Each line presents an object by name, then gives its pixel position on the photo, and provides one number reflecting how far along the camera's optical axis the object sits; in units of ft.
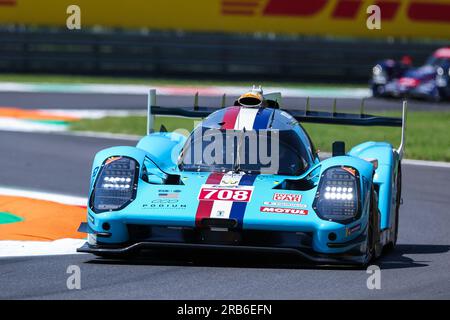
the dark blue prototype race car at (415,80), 88.02
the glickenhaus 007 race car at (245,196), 25.57
